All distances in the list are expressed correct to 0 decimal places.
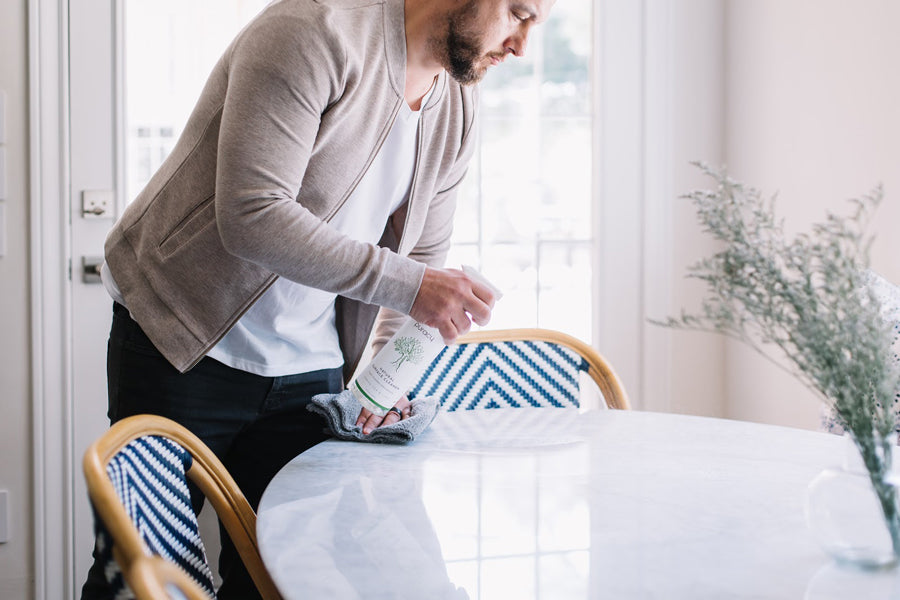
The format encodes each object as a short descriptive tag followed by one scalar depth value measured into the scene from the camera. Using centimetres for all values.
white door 222
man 117
